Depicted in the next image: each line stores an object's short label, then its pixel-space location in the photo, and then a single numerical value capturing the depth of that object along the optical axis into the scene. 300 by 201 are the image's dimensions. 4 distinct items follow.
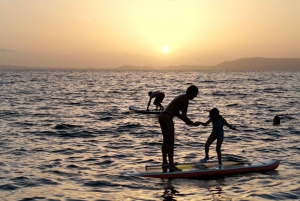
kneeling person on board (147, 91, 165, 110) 15.28
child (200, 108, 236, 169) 11.76
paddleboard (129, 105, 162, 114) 28.26
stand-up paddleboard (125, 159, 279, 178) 11.33
